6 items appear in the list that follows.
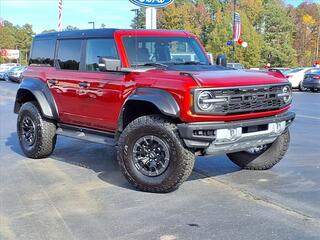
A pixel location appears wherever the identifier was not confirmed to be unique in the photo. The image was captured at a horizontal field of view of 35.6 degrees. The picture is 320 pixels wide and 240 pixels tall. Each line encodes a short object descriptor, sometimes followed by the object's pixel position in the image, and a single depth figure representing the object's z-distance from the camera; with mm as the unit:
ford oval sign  13008
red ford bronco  5719
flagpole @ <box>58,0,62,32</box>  16647
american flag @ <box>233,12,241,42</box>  43338
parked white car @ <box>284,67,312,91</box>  29141
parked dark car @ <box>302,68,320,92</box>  27141
